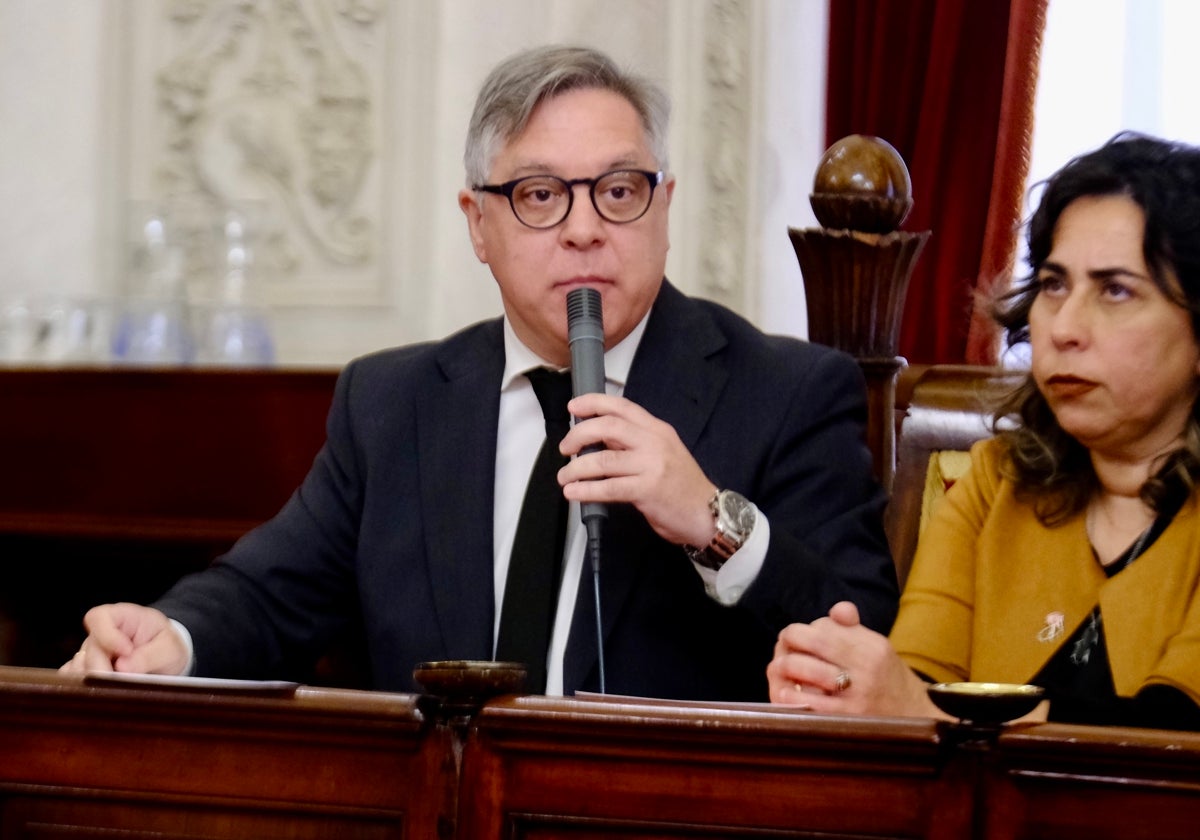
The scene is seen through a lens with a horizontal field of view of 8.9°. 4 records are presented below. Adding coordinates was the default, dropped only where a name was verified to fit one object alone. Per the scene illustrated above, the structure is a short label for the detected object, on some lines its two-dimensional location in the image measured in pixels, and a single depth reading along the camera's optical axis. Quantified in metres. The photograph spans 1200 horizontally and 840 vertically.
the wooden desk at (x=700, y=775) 4.60
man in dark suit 5.10
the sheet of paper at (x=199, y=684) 4.68
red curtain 5.79
